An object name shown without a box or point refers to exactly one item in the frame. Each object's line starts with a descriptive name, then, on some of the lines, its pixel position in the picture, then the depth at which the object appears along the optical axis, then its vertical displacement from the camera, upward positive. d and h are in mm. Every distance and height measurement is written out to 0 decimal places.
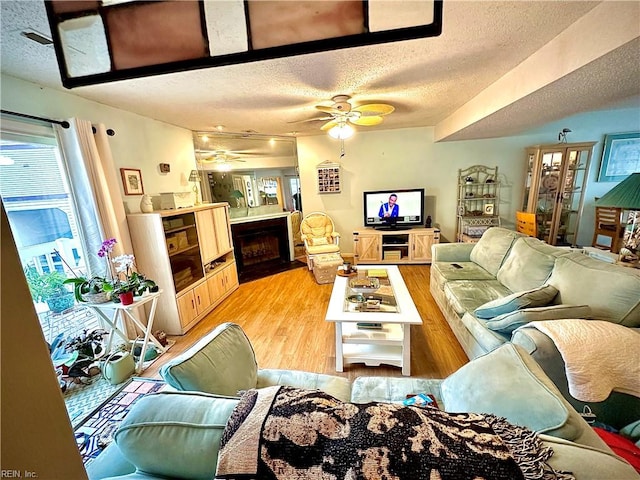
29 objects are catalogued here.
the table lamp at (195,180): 3551 +281
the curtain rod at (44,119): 1717 +667
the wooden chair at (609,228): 3168 -717
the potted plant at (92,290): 1976 -658
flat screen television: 4465 -367
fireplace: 4464 -980
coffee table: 1908 -1163
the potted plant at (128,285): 2020 -678
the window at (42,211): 1804 -11
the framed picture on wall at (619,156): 3992 +261
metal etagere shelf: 4453 -290
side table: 2027 -911
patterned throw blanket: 538 -592
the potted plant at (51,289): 1946 -642
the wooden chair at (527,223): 3772 -683
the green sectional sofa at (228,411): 655 -687
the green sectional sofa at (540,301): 1177 -801
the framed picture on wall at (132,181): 2625 +241
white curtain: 2061 +187
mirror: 4078 +439
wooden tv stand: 4368 -1008
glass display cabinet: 3922 -164
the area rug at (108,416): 1511 -1415
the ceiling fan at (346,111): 2531 +850
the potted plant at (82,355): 1989 -1210
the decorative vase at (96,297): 2006 -722
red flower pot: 2023 -746
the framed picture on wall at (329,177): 4730 +257
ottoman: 3768 -1140
